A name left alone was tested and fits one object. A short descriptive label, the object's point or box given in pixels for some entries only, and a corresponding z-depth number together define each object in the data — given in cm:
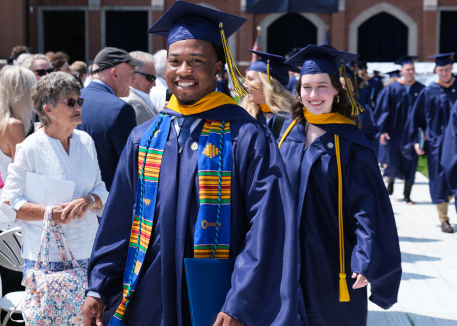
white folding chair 369
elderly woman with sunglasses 323
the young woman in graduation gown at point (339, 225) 315
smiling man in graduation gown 198
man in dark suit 405
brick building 2916
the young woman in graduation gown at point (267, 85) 463
